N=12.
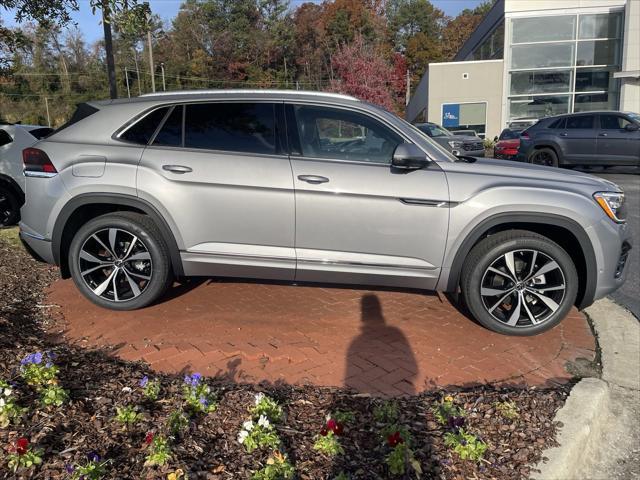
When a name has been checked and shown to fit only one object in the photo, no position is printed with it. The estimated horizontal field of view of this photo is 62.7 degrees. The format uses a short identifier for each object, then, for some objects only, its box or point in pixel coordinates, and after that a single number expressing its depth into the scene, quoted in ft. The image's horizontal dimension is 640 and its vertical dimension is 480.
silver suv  12.80
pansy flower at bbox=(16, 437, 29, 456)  7.19
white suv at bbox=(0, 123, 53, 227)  24.39
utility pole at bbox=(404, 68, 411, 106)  166.73
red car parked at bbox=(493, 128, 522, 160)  49.88
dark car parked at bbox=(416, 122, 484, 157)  56.08
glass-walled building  79.36
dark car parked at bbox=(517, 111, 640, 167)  45.73
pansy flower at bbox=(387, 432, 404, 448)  8.07
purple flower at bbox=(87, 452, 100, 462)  7.42
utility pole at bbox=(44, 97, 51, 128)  182.29
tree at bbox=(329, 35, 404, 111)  121.39
